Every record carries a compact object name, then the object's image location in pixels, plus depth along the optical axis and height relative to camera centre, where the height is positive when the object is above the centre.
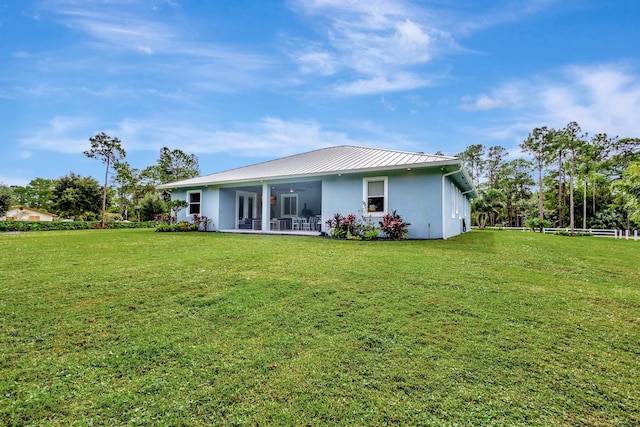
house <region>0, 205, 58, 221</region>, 41.84 +0.63
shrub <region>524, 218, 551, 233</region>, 25.27 -0.37
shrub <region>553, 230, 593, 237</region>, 22.85 -1.07
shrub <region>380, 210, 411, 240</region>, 11.03 -0.29
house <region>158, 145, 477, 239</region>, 11.16 +1.35
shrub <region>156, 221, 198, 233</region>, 15.75 -0.45
